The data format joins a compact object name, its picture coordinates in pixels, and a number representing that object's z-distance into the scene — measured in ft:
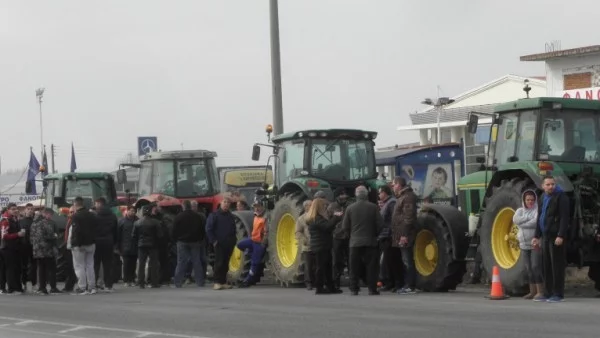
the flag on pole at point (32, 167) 179.91
